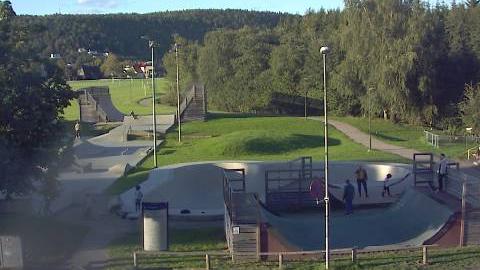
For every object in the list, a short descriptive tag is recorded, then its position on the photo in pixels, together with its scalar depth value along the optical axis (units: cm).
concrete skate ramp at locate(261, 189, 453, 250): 1875
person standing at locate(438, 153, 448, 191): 2170
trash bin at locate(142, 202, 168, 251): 1802
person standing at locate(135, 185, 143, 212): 2256
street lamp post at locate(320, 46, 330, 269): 1525
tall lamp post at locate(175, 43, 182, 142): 4484
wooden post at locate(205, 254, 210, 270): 1583
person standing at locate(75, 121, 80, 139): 4453
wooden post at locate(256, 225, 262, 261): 1700
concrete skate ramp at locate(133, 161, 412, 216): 2452
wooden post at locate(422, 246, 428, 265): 1617
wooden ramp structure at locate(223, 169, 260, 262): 1686
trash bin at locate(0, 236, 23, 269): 1526
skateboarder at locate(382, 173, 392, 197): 2453
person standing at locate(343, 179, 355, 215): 2182
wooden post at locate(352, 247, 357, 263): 1616
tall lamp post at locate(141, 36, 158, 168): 3295
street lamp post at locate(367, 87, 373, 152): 4939
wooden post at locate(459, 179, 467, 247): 1805
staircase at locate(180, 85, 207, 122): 5516
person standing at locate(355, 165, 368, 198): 2419
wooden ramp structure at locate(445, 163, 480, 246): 1808
